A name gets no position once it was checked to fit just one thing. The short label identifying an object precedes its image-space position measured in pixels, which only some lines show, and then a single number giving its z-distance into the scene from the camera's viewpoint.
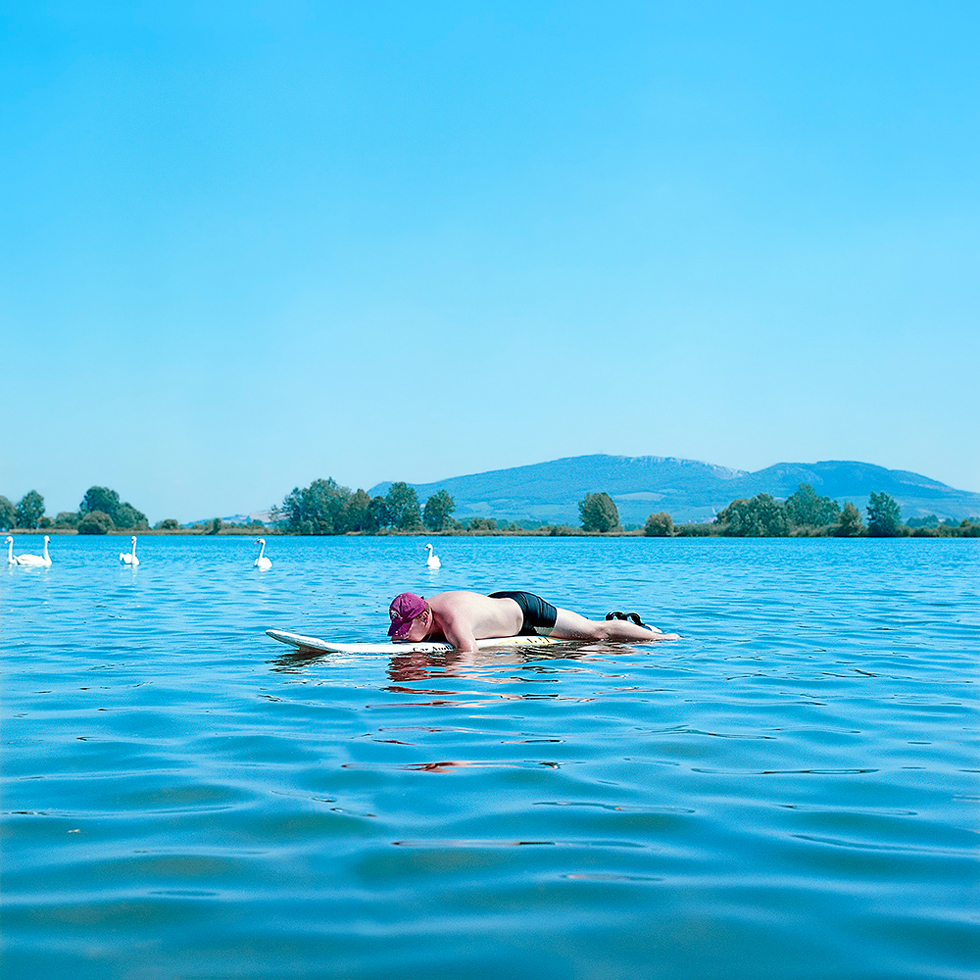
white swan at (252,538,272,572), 38.88
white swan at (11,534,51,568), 40.97
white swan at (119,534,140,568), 41.78
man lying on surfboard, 11.29
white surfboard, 11.30
